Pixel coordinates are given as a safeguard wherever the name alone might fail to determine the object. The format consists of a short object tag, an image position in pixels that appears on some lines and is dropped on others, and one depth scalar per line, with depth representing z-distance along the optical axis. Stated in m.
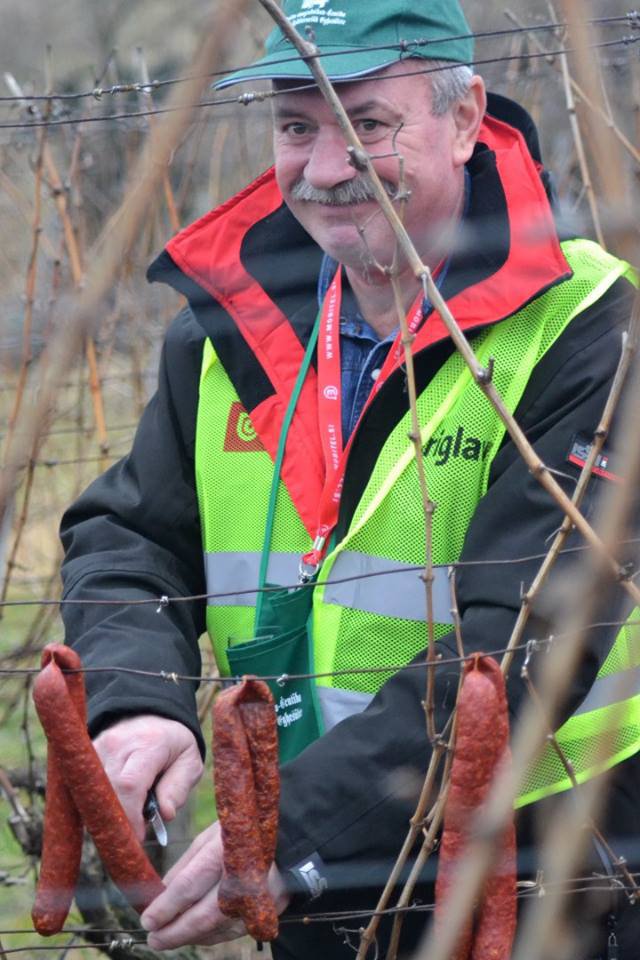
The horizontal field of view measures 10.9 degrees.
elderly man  2.81
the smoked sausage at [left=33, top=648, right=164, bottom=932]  2.63
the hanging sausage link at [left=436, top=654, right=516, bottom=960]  2.60
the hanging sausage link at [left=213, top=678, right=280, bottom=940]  2.62
